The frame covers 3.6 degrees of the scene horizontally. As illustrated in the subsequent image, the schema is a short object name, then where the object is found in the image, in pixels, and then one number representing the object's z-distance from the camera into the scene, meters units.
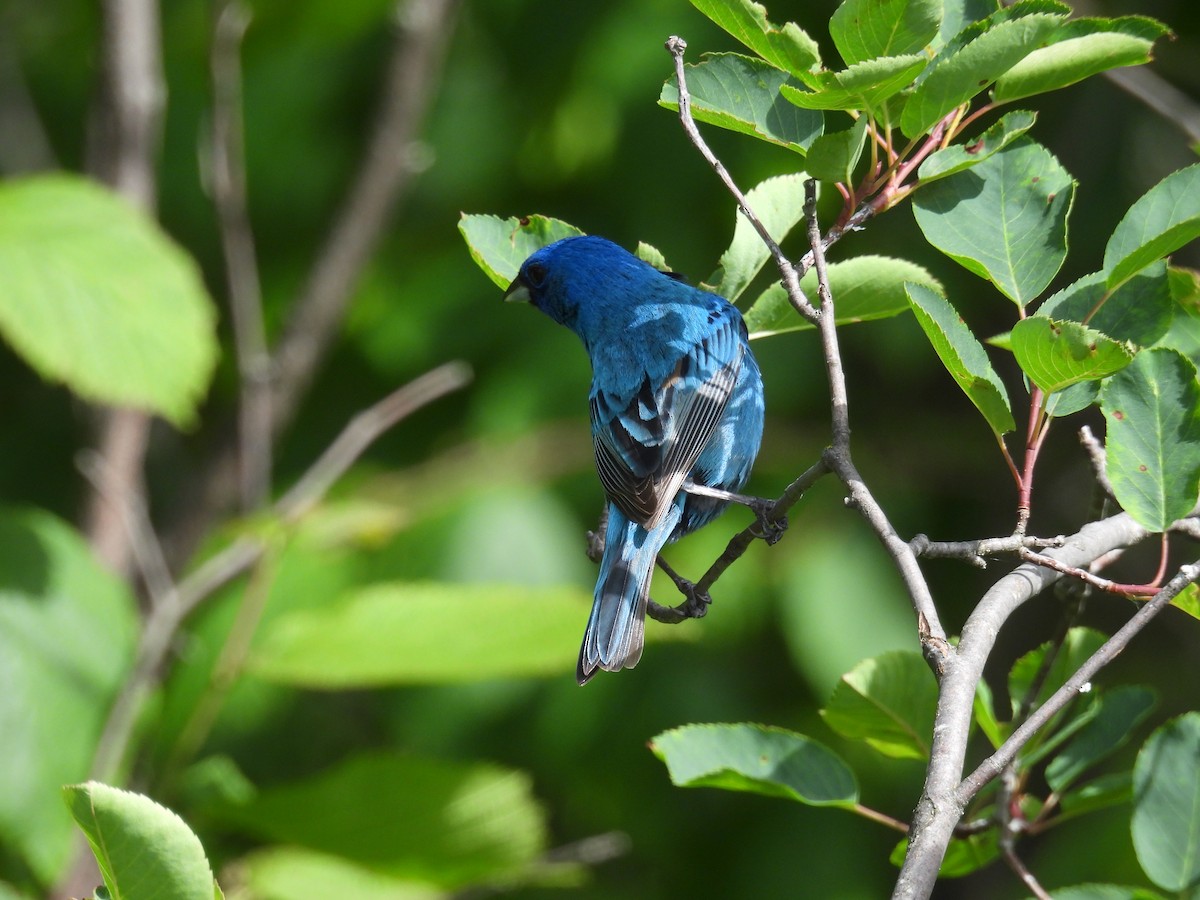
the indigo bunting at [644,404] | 4.69
